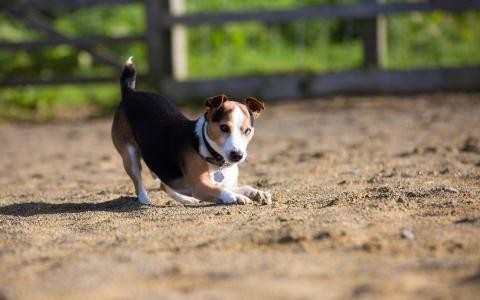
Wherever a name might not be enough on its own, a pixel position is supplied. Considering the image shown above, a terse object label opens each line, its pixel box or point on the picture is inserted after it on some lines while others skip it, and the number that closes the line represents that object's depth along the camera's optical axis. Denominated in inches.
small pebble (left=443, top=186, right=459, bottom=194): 449.5
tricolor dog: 461.4
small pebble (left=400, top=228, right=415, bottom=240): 346.0
